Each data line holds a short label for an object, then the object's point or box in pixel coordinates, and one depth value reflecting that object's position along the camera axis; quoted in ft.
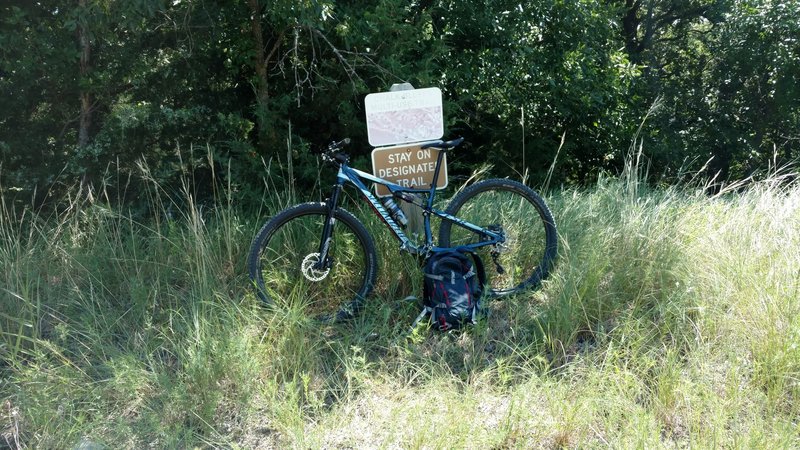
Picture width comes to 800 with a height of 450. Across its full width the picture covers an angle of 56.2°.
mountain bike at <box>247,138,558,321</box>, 13.98
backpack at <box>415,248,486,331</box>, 13.26
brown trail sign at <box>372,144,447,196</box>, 15.31
